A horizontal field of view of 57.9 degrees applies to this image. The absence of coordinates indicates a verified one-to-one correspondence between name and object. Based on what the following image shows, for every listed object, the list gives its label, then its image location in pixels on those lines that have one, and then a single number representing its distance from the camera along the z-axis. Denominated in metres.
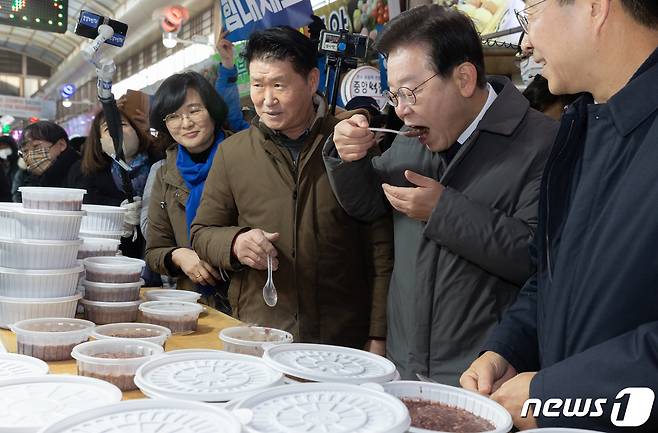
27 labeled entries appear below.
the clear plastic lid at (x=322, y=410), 0.91
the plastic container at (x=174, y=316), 1.90
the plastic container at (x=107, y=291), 1.98
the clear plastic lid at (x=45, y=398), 0.98
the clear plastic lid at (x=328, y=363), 1.18
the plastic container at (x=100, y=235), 2.30
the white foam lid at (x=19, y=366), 1.27
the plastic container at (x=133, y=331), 1.67
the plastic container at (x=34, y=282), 1.79
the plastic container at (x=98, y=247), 2.16
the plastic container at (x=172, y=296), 2.15
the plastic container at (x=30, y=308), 1.79
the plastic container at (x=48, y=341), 1.55
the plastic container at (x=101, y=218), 2.31
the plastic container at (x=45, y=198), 1.82
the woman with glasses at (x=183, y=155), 2.80
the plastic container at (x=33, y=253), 1.78
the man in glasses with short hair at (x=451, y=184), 1.65
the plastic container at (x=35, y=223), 1.79
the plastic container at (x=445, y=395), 1.11
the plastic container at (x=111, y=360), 1.33
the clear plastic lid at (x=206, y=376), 1.09
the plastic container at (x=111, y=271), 2.00
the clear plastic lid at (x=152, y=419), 0.89
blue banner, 3.81
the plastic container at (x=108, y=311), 1.96
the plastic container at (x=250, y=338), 1.49
